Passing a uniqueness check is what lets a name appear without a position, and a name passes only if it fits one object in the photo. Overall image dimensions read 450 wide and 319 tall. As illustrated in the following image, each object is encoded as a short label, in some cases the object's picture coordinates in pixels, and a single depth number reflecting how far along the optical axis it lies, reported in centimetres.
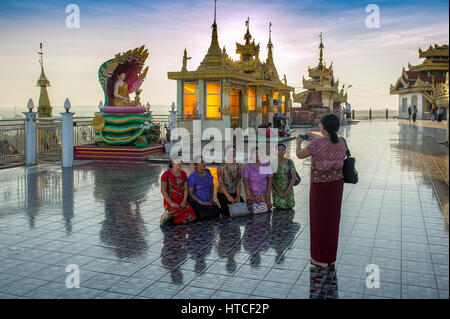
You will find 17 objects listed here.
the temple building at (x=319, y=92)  4641
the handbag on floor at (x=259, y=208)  794
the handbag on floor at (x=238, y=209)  772
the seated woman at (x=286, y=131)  2620
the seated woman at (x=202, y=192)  755
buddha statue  1798
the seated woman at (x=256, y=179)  797
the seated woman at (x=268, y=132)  2420
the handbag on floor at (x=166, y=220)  722
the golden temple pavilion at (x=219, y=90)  2330
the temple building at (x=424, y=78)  5097
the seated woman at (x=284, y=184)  816
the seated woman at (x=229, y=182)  786
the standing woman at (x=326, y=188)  527
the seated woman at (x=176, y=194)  726
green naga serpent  1741
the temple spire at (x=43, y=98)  4516
